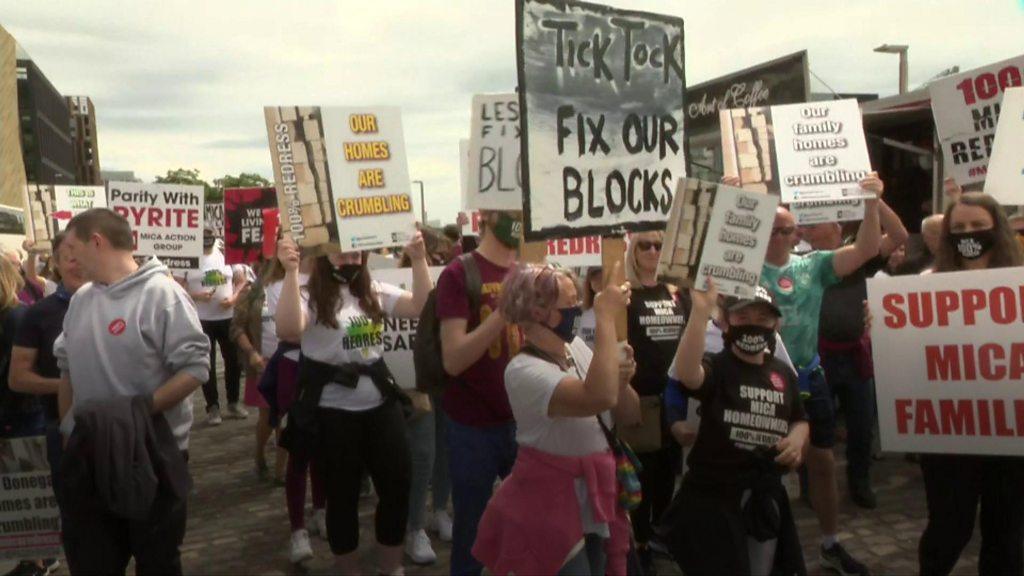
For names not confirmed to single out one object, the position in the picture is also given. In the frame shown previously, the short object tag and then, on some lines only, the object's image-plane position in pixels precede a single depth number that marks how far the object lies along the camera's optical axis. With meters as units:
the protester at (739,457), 4.30
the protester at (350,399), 5.37
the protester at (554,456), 3.75
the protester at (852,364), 7.52
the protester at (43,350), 5.65
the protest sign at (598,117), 4.10
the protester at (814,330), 5.91
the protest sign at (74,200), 10.06
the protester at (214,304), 11.71
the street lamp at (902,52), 30.97
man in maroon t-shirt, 4.46
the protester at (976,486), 4.54
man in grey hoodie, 4.48
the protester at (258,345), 7.68
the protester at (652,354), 5.99
